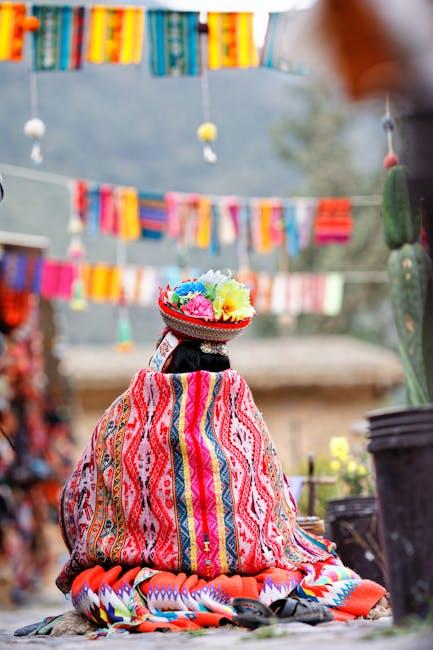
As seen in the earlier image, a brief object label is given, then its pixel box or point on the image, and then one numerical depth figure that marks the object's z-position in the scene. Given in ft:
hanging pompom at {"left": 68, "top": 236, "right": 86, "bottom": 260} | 51.19
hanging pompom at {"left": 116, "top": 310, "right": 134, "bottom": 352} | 51.67
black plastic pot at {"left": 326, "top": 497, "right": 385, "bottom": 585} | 26.55
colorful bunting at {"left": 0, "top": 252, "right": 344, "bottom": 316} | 46.62
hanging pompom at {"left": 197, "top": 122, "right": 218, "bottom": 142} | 35.55
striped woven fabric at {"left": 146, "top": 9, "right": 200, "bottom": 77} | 33.17
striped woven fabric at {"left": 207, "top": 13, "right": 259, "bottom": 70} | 32.86
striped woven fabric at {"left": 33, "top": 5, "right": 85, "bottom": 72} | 32.86
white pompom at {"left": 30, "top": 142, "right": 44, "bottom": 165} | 32.28
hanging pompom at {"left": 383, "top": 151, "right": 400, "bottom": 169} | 28.02
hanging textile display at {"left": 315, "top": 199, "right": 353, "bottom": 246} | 54.24
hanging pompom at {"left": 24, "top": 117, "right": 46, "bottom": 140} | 33.27
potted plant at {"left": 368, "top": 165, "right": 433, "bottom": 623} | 13.93
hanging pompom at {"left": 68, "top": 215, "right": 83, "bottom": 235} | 49.37
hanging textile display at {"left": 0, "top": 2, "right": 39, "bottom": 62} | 31.94
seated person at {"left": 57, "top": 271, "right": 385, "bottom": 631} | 20.21
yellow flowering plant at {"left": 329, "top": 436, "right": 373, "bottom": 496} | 30.09
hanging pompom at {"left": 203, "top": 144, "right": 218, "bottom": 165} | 32.96
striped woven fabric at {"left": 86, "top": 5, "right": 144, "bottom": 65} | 33.30
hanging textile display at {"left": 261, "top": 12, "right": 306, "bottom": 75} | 32.89
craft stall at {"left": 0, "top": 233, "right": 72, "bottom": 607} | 47.88
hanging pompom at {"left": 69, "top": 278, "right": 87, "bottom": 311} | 49.34
